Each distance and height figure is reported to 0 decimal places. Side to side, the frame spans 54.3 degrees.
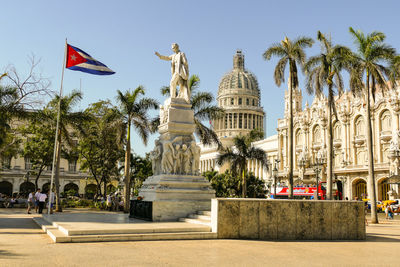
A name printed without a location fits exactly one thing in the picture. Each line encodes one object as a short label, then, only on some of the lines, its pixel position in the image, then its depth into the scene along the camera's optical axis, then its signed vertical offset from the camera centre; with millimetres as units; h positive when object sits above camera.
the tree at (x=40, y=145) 36547 +4013
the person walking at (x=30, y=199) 23180 -718
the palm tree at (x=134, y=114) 26359 +5070
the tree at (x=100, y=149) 34938 +3610
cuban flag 18469 +5903
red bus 41844 +71
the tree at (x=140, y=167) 38312 +2179
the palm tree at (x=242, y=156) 36125 +3287
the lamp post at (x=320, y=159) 43594 +4582
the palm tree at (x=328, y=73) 23875 +7477
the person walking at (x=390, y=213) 27394 -1292
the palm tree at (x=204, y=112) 26688 +5382
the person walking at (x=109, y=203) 30469 -1100
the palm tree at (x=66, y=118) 26094 +4674
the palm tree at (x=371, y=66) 22156 +7338
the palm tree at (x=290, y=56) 25953 +9111
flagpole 18919 +5607
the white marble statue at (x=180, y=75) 16062 +4709
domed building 121000 +27091
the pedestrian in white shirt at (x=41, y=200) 22578 -720
